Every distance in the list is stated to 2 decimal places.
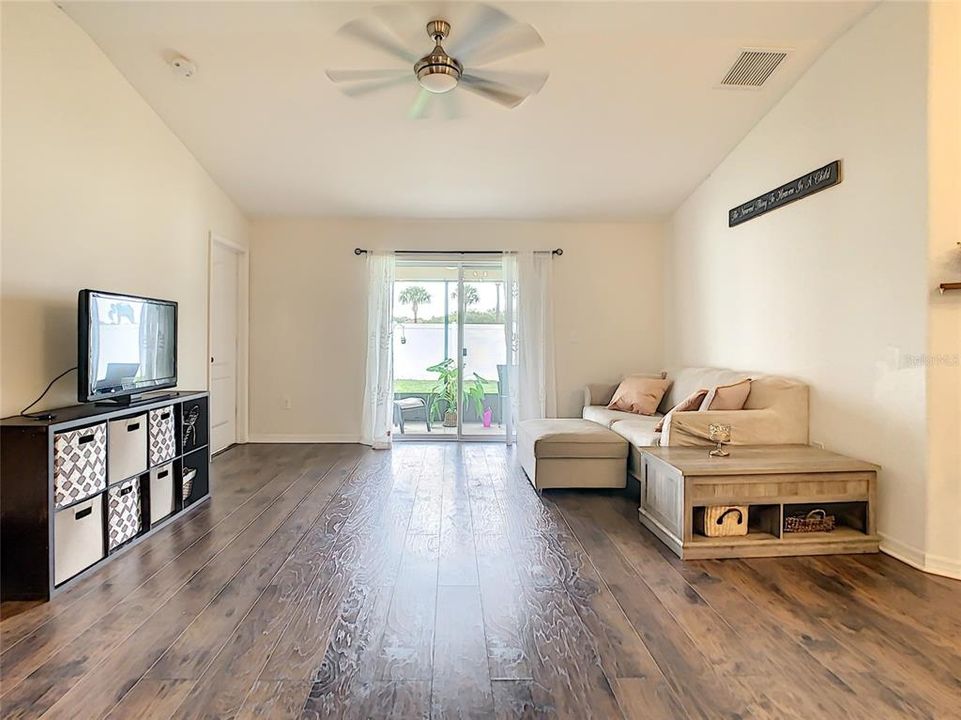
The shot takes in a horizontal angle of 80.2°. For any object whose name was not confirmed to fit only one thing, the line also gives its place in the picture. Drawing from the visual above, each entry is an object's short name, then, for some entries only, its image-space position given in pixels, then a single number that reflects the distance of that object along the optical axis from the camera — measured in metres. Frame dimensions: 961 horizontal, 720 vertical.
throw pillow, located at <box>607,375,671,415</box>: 5.12
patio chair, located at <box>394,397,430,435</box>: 6.18
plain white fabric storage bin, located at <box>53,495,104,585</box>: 2.42
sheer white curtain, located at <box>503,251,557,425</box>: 5.87
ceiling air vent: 3.38
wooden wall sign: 3.31
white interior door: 5.25
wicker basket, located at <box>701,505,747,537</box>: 2.91
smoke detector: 3.43
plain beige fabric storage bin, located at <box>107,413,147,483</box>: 2.82
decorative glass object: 3.21
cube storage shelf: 2.34
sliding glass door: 6.07
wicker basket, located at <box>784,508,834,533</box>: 2.99
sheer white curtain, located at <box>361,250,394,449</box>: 5.80
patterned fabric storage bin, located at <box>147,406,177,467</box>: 3.19
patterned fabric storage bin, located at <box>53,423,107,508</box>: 2.43
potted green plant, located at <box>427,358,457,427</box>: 6.12
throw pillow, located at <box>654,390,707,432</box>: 3.91
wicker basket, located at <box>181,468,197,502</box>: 3.61
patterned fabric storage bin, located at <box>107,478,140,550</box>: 2.82
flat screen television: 2.77
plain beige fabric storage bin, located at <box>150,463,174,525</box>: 3.19
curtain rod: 5.91
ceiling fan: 2.40
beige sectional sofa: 3.49
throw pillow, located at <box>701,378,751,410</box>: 3.70
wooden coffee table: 2.85
